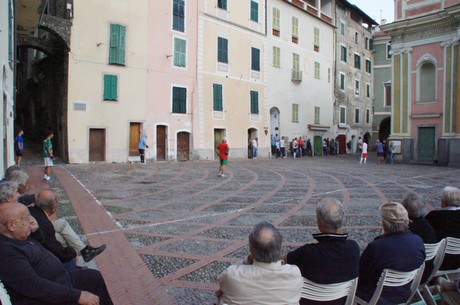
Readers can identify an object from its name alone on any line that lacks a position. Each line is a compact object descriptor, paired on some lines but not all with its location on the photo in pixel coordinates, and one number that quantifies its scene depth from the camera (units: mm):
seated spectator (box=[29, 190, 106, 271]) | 3482
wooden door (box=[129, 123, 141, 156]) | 20750
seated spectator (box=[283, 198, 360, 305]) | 2719
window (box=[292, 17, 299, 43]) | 30594
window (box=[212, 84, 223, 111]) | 24498
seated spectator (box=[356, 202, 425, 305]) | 3020
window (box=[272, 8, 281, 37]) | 28848
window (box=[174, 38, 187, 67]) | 22453
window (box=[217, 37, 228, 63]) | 24875
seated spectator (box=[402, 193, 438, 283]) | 3600
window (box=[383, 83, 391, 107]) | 41094
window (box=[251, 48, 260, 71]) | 27203
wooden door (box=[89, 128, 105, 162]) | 19469
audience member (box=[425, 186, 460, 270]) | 3777
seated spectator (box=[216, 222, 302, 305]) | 2340
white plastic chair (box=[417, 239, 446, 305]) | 3531
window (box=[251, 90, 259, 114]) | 27234
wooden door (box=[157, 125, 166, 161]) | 22047
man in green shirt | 12461
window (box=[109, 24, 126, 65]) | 19875
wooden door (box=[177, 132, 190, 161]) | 22906
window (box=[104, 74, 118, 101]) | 19656
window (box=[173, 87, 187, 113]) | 22500
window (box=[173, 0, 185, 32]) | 22375
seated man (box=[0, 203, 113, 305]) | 2545
